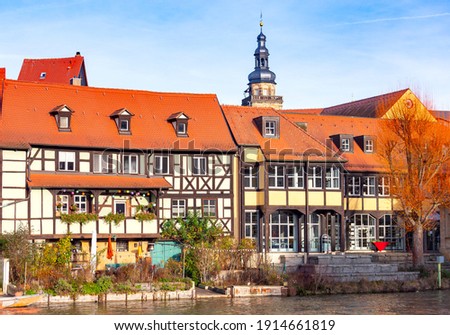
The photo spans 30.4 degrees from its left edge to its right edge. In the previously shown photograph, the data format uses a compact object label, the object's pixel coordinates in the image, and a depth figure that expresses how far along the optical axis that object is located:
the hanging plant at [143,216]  37.62
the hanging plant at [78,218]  36.16
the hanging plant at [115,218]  37.06
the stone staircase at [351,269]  35.84
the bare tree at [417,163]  39.09
